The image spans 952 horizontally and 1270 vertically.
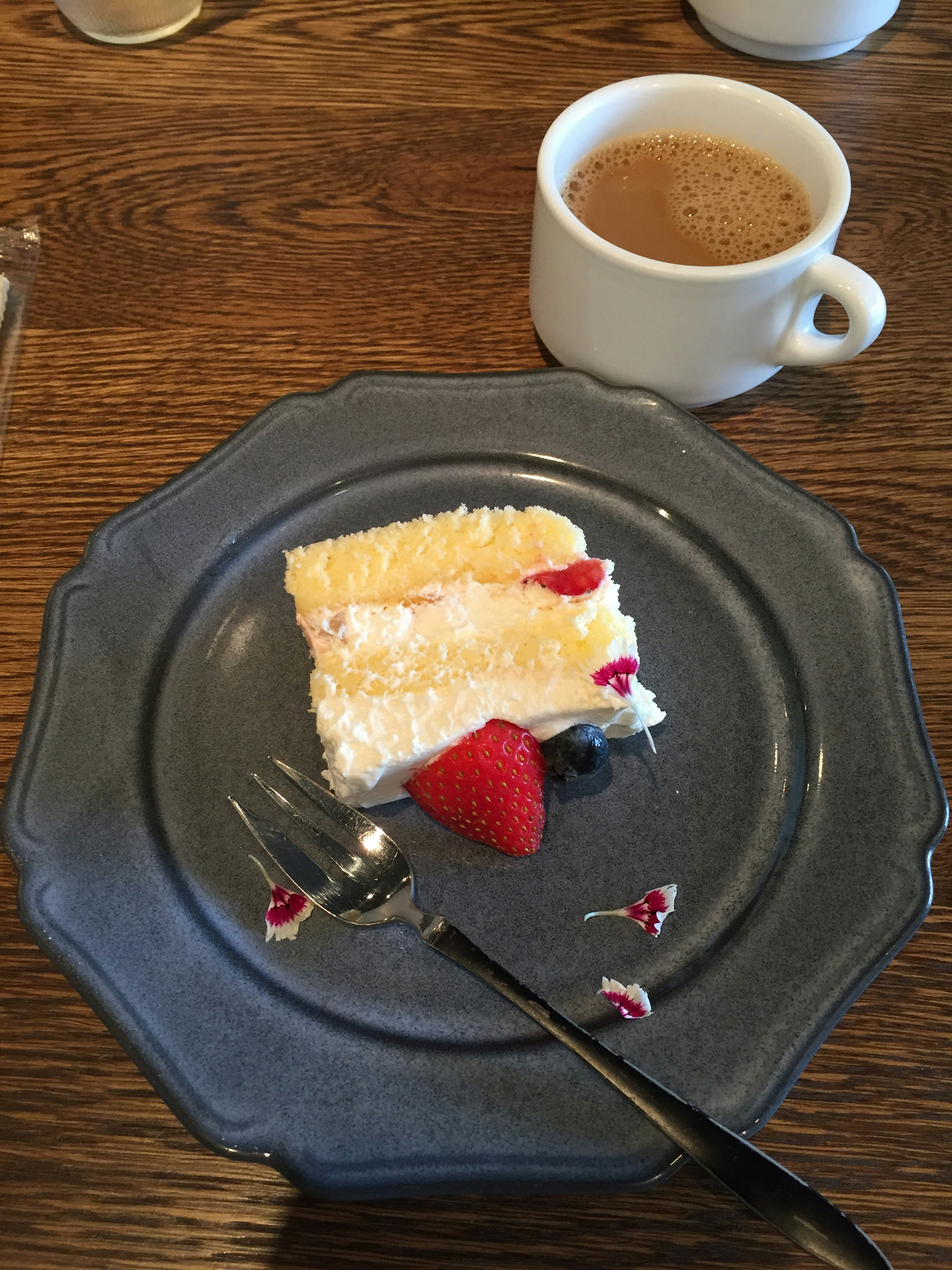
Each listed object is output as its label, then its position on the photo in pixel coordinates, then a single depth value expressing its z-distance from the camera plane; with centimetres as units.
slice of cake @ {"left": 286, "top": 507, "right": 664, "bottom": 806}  31
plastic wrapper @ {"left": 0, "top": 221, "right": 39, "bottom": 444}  41
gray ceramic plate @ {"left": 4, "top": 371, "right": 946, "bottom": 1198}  28
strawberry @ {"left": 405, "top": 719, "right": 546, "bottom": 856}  30
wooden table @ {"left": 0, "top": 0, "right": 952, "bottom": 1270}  28
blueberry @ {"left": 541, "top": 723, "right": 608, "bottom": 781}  31
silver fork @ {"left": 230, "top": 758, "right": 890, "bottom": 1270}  25
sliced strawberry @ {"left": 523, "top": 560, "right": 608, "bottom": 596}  33
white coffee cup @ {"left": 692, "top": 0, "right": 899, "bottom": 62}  45
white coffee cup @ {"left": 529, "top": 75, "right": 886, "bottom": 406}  34
